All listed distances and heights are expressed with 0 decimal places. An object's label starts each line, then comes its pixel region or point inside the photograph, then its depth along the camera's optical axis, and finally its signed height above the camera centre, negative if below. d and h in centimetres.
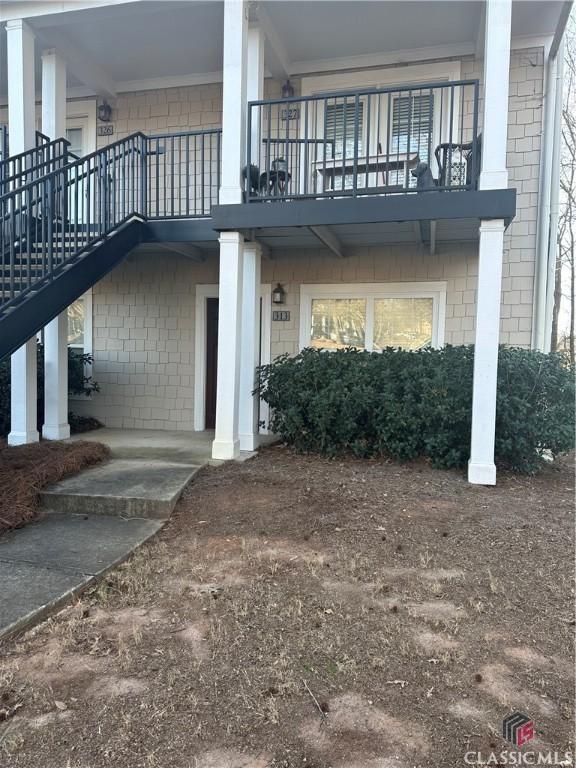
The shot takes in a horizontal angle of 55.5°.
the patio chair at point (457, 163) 564 +206
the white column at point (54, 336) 698 +8
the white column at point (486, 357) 523 -6
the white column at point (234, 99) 575 +265
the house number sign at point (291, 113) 743 +322
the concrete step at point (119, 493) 450 -126
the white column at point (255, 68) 640 +329
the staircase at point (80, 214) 520 +150
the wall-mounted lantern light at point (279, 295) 781 +74
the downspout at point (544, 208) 677 +181
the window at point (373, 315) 738 +47
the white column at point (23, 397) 669 -68
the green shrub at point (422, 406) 554 -58
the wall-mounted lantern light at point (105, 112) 822 +348
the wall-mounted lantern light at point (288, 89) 755 +356
